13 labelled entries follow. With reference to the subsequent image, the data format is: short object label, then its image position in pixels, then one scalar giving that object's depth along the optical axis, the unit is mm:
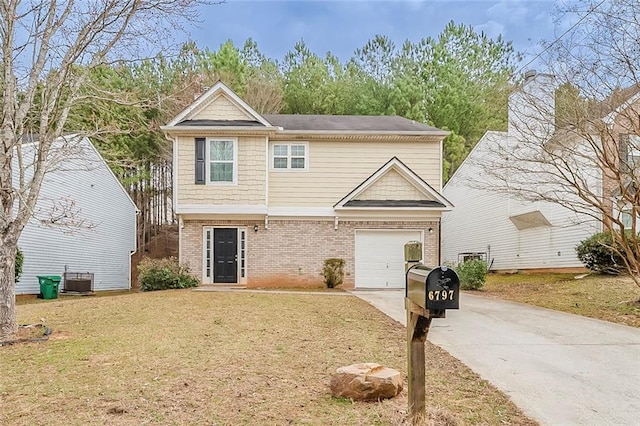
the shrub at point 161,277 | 14898
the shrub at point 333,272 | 15812
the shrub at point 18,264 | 14656
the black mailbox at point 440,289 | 3061
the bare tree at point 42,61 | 7344
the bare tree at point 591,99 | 9703
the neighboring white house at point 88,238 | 17406
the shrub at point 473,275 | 15367
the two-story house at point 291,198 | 16000
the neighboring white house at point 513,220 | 12160
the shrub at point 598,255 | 15609
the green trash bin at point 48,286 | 16469
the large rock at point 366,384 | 4242
